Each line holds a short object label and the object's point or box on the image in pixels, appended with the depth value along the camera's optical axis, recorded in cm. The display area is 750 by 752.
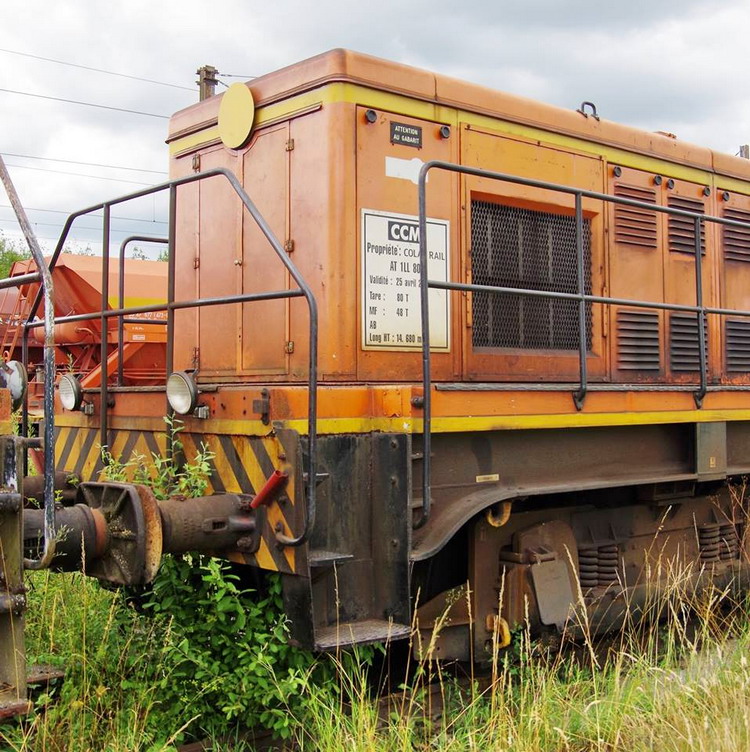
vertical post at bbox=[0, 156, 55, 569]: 339
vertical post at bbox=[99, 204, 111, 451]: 496
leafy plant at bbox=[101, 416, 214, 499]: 430
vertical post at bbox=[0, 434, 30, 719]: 331
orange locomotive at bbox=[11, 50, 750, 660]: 410
